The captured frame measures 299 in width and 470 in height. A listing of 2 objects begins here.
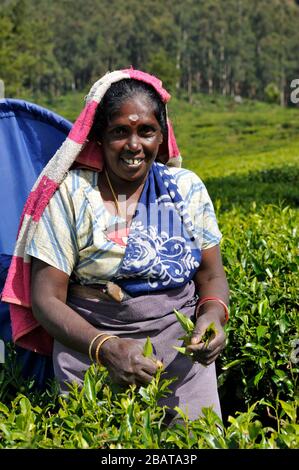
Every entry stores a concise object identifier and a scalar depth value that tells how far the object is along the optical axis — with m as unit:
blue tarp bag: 3.02
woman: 2.50
